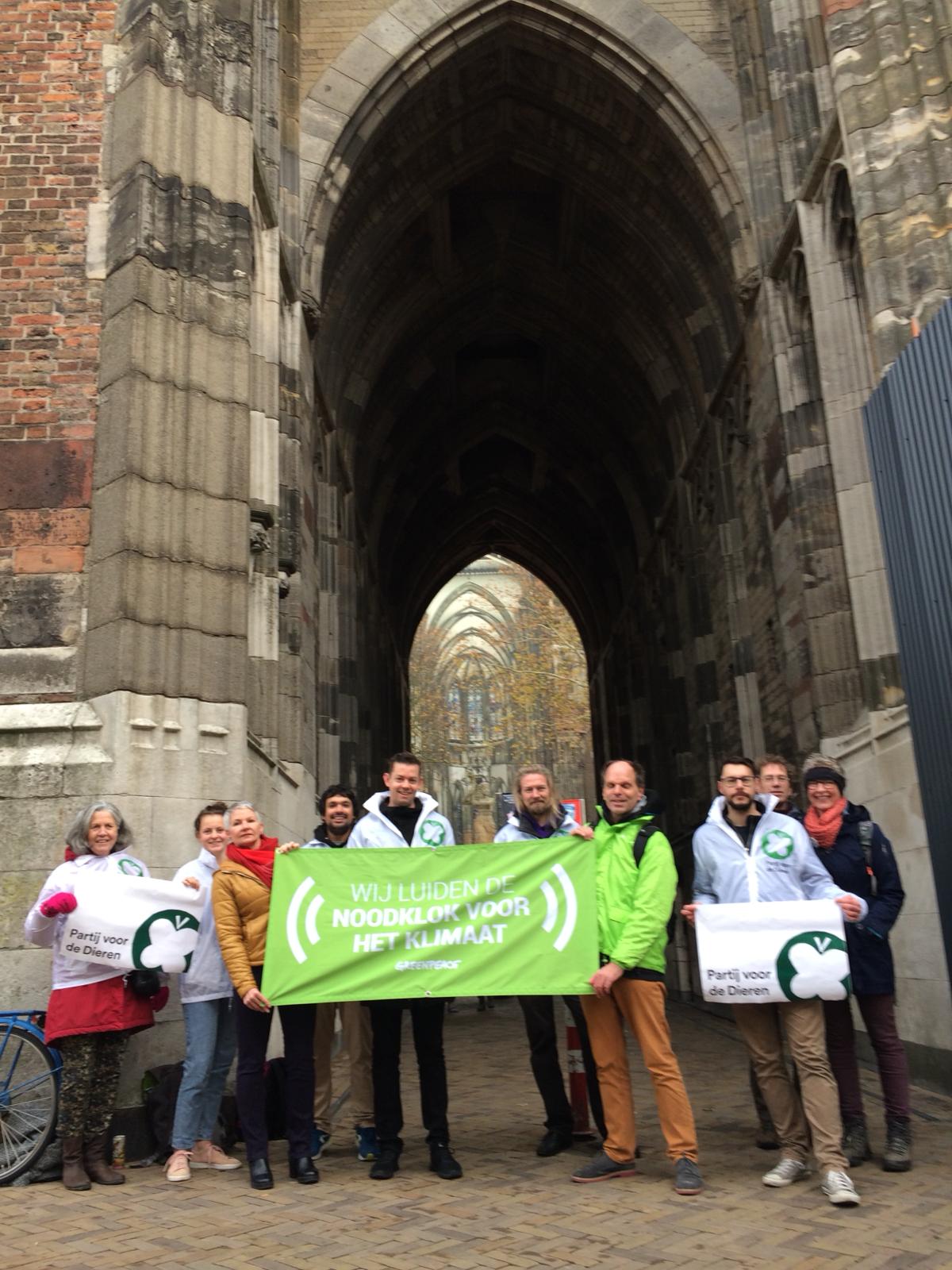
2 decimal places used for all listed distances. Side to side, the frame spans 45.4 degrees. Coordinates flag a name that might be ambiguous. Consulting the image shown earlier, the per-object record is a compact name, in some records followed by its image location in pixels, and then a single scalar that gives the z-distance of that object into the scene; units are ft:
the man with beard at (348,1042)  18.37
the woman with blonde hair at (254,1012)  16.84
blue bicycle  17.67
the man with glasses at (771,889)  15.80
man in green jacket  15.64
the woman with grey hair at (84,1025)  17.37
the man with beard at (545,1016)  18.16
